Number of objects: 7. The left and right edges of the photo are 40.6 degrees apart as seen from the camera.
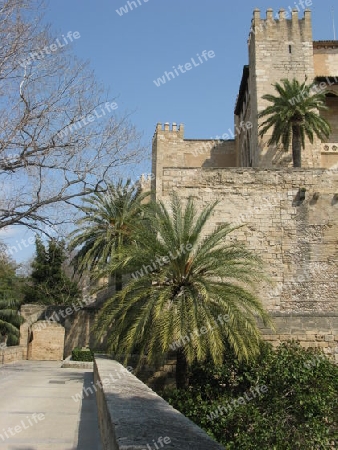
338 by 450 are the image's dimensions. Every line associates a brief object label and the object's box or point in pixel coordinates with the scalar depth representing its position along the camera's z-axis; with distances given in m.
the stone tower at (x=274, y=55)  23.23
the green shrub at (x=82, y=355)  19.55
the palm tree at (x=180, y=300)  8.90
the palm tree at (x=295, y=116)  19.80
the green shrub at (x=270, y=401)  8.59
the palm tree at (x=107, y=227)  17.44
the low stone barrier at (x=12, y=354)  17.98
